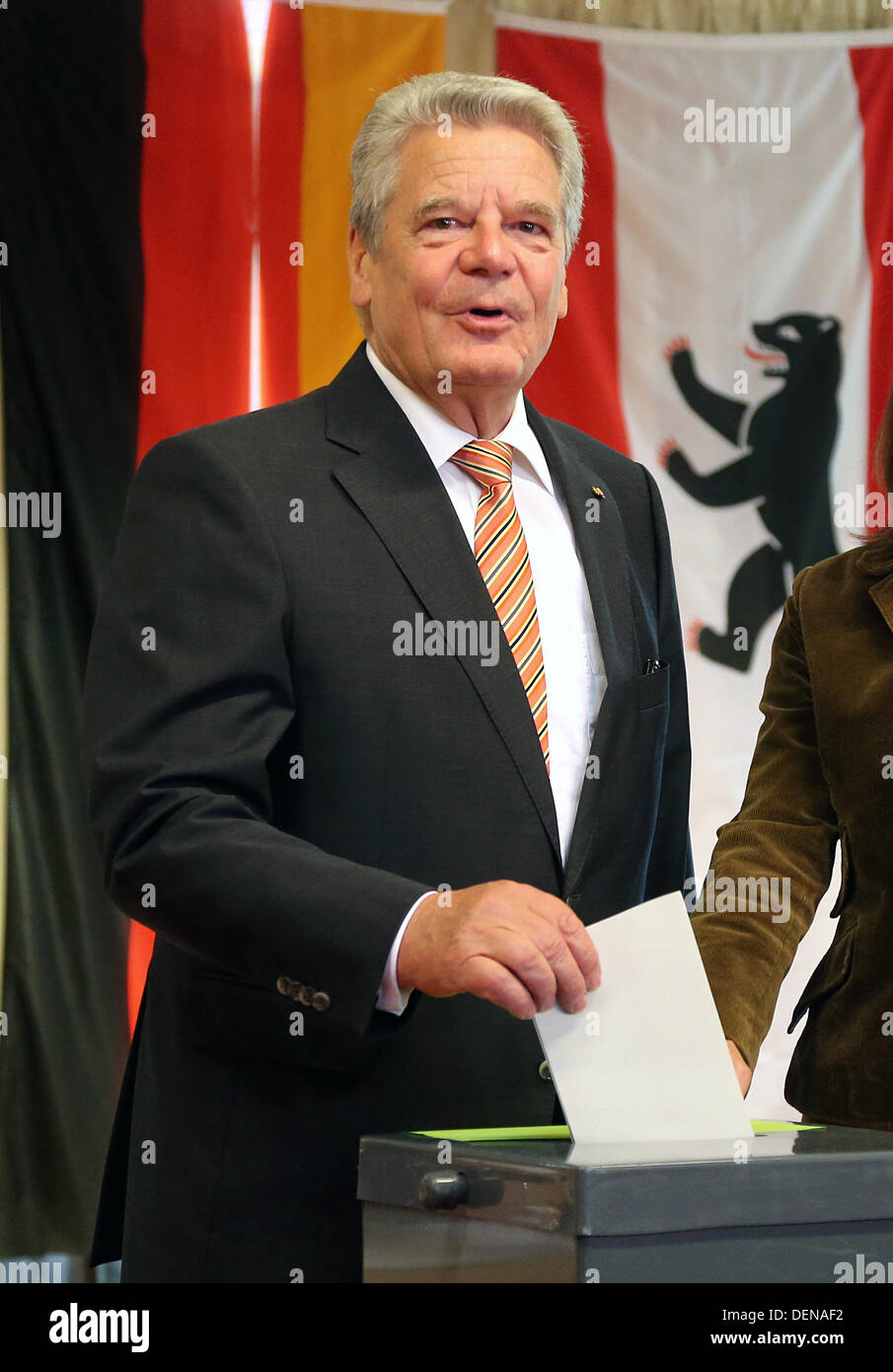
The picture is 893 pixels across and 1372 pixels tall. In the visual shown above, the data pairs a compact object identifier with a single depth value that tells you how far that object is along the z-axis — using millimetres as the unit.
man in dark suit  3170
